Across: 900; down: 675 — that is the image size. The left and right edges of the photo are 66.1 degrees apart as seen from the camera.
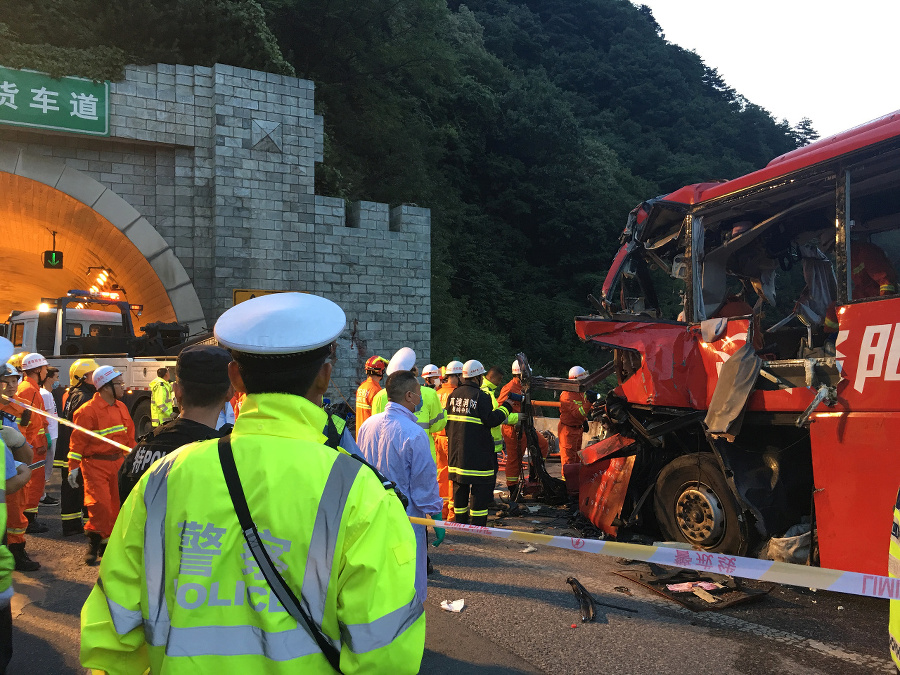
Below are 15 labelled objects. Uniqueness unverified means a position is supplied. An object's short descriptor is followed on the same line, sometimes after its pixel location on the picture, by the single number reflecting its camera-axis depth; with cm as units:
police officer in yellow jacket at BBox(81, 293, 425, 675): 145
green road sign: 1410
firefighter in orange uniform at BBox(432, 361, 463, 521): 801
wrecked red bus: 454
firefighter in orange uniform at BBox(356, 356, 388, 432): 833
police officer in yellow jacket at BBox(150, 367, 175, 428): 993
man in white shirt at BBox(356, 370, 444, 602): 430
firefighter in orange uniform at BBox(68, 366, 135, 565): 631
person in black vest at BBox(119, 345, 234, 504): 325
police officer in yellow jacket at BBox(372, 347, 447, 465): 700
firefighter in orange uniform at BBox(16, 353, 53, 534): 707
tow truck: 1445
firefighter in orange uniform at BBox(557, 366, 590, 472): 1022
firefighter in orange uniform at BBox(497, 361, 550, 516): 941
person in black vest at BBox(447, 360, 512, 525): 695
